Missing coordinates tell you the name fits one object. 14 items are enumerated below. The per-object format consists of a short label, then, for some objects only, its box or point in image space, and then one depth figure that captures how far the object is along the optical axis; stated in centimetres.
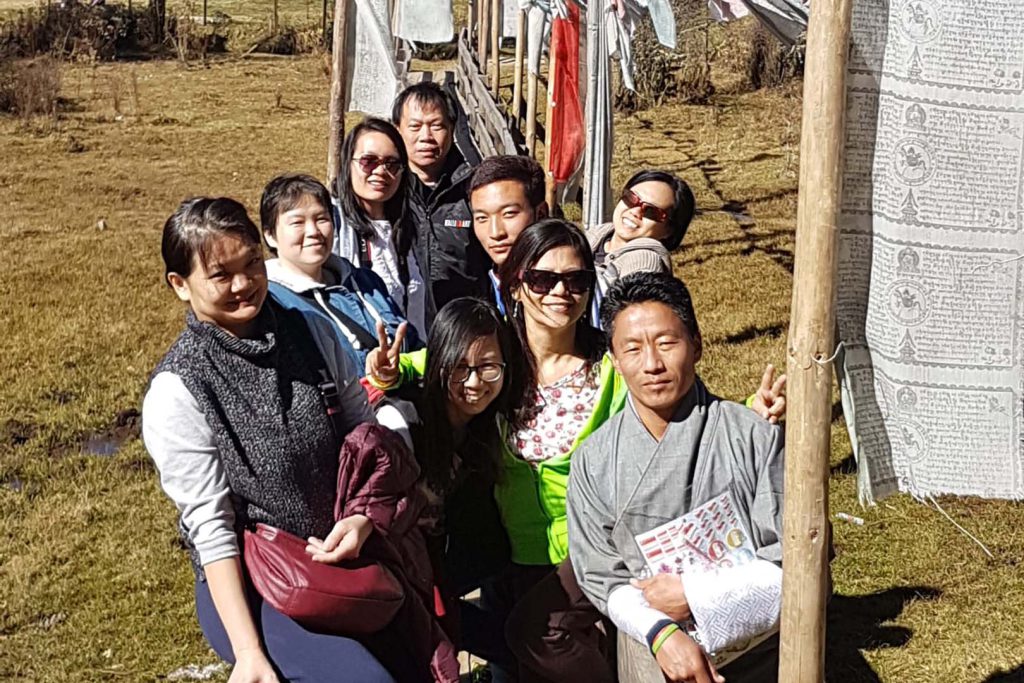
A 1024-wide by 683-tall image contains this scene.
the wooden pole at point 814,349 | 218
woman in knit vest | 238
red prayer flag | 690
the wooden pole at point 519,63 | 902
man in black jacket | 377
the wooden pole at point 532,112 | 794
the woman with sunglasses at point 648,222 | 356
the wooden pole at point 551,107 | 690
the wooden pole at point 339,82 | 638
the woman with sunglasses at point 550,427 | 289
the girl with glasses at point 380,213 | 351
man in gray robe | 243
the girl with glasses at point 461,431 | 287
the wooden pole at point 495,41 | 1027
